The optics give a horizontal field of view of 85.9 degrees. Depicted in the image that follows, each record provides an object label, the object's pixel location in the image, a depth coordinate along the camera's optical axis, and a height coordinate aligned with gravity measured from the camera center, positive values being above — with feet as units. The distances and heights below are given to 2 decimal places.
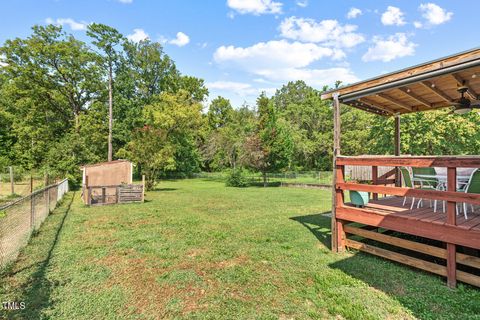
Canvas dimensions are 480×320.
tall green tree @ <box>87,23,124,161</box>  78.64 +38.97
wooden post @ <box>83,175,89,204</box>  36.50 -4.03
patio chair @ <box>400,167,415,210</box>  17.08 -1.08
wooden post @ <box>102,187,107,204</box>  36.47 -4.44
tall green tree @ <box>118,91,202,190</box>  54.75 +7.32
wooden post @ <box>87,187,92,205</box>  35.22 -4.29
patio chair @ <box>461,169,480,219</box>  12.60 -1.15
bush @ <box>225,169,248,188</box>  68.80 -4.62
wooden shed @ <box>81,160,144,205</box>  36.70 -3.19
